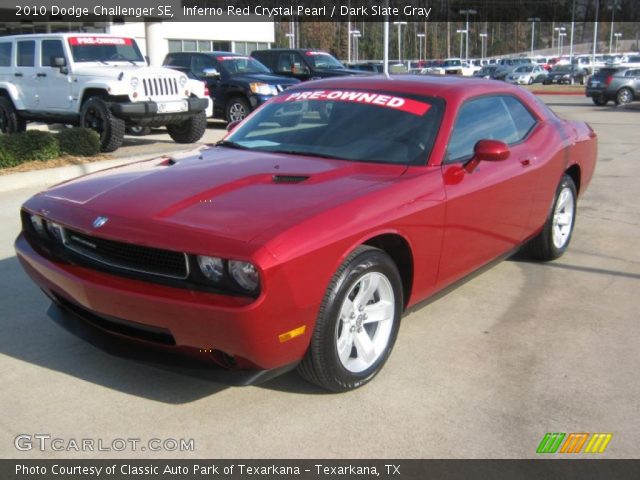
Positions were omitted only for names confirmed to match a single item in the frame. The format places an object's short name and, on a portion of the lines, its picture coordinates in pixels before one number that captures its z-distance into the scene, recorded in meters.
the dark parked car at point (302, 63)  18.86
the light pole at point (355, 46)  83.14
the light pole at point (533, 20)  100.20
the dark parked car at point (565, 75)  47.50
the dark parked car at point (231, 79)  14.95
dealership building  21.03
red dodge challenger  2.95
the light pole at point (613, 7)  97.57
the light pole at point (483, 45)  103.84
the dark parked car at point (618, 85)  24.83
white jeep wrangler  11.12
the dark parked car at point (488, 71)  50.18
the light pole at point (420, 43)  97.25
